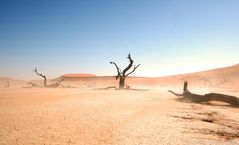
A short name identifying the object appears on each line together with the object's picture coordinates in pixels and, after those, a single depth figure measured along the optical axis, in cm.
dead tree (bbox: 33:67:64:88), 3230
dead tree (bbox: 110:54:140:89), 2639
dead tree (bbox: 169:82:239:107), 1064
